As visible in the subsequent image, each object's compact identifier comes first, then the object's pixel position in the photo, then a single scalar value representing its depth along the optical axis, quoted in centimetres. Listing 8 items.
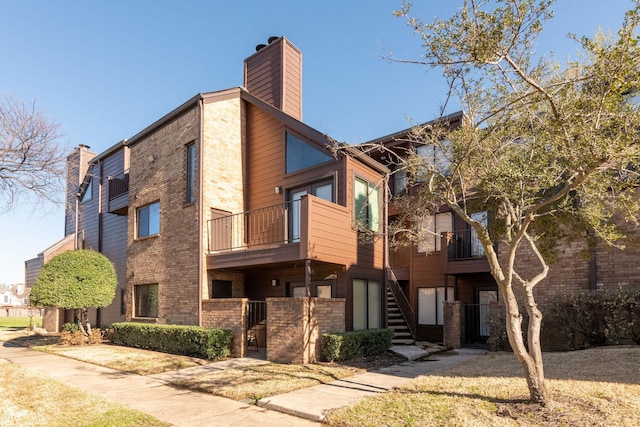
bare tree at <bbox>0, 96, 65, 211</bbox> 1029
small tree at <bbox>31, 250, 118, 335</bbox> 1564
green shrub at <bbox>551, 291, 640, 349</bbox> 1112
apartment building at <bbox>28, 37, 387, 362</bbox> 1316
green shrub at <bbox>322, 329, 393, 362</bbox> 1110
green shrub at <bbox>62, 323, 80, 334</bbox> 1779
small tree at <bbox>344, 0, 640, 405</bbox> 586
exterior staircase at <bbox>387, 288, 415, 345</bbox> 1509
